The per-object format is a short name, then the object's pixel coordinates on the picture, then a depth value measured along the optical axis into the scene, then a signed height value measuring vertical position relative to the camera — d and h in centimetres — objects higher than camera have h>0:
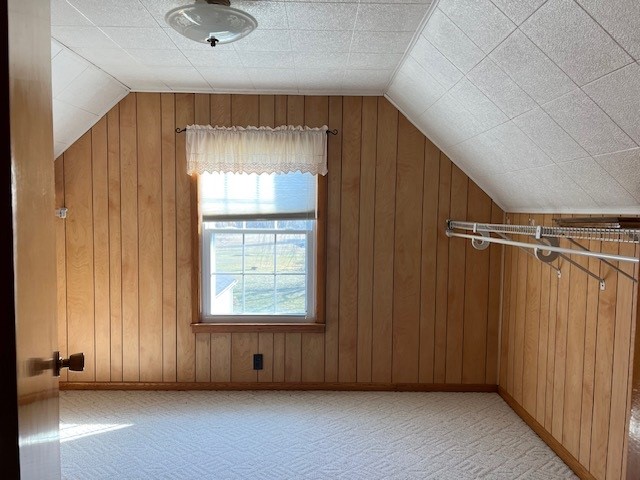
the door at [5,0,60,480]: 77 -3
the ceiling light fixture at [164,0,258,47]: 182 +79
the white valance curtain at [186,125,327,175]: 325 +47
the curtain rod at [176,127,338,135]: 329 +60
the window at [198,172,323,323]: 336 -22
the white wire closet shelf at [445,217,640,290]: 160 -5
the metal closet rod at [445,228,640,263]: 156 -12
